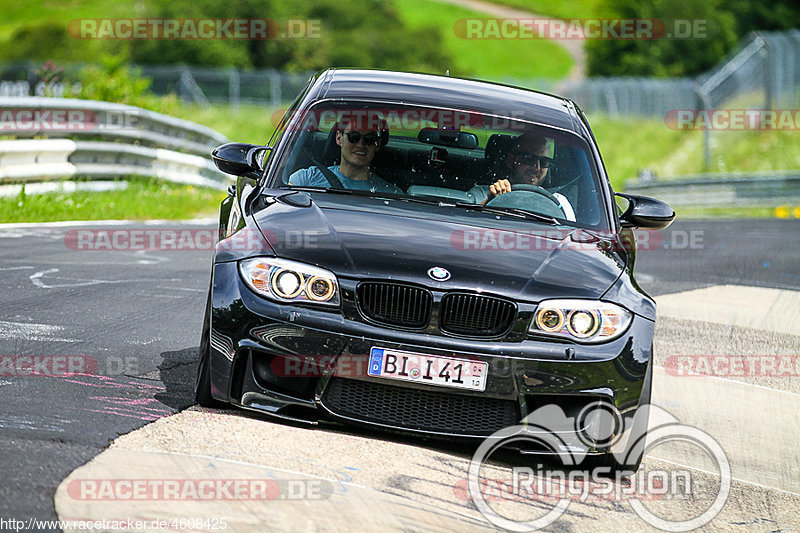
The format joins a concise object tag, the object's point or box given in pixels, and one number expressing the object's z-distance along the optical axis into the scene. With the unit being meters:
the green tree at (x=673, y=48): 168.37
